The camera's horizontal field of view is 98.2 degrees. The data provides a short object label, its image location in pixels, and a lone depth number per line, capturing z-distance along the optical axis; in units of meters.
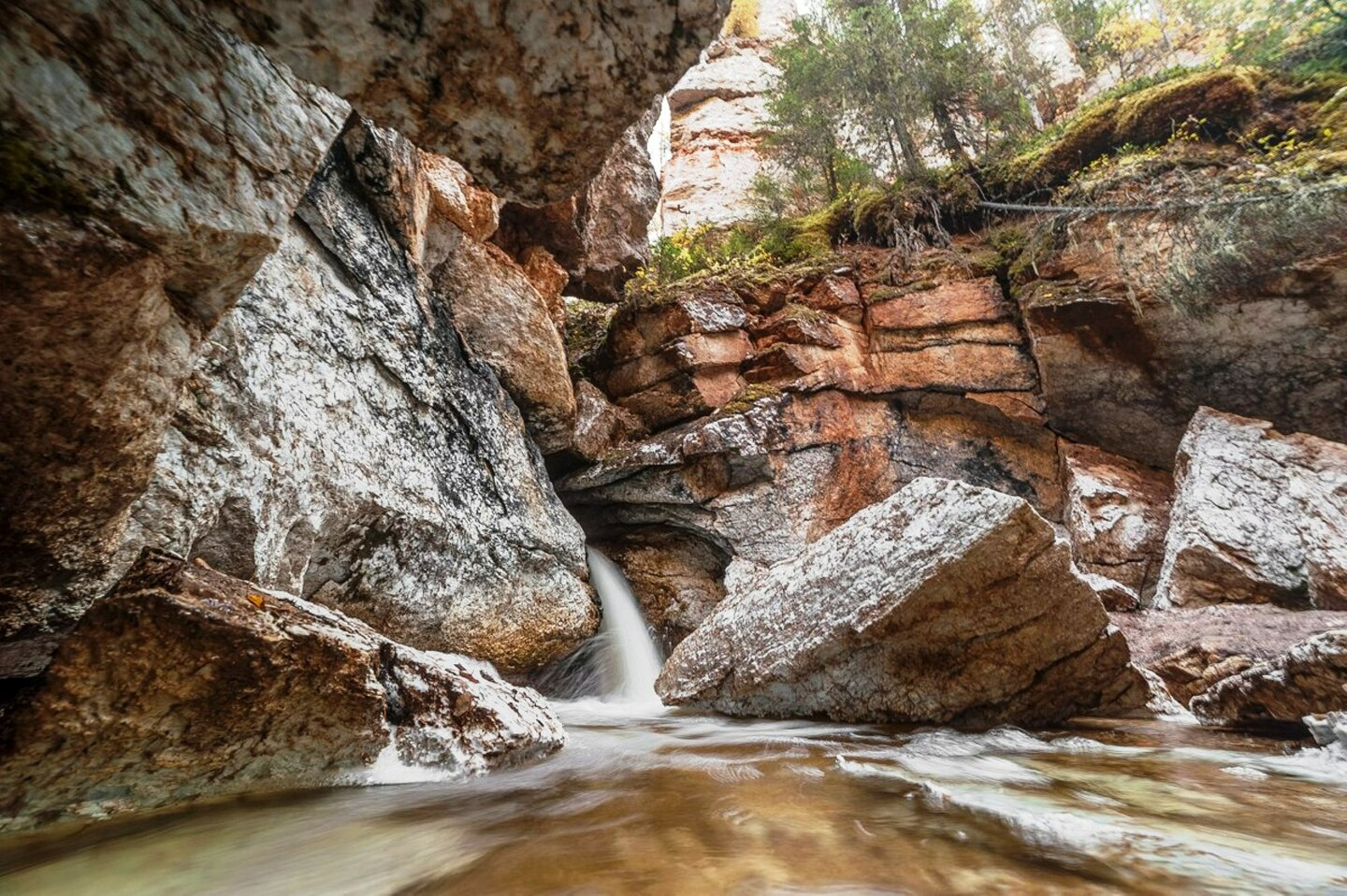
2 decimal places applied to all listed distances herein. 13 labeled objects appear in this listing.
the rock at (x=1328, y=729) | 2.99
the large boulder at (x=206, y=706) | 2.29
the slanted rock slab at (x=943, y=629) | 3.96
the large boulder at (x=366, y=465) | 3.78
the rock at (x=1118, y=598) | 6.94
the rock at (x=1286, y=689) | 3.44
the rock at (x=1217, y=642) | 4.63
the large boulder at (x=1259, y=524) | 6.22
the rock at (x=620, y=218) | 11.08
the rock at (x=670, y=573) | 8.90
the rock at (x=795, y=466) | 9.22
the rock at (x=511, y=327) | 7.68
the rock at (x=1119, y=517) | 8.06
